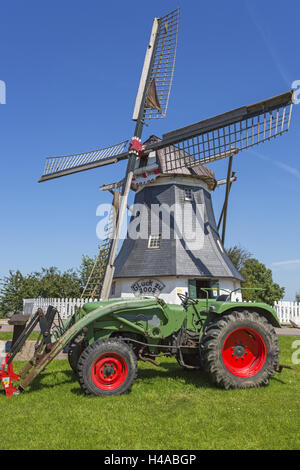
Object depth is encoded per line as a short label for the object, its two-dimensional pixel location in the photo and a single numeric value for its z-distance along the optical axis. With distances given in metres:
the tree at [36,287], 26.47
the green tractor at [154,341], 5.52
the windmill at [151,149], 15.13
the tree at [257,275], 33.44
